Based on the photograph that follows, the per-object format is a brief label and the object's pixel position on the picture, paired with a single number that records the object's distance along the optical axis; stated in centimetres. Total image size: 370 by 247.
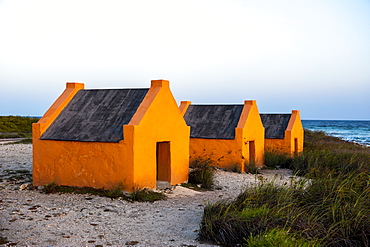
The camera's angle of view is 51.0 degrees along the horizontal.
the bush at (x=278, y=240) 588
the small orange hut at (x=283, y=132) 2133
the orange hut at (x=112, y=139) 1055
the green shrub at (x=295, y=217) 655
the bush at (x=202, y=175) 1269
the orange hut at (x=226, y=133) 1717
